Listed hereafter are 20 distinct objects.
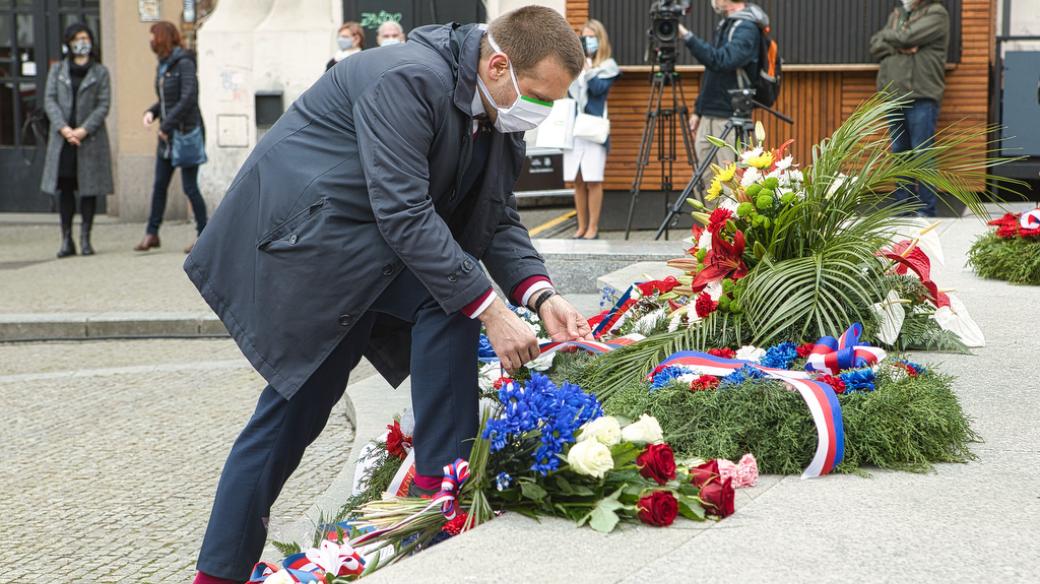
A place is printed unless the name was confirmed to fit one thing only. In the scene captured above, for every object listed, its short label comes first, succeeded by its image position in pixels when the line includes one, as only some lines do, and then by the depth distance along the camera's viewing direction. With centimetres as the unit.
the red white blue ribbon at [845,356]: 390
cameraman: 912
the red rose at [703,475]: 317
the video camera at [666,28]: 948
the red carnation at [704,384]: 374
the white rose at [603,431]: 304
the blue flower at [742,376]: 370
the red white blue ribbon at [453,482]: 307
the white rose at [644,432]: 318
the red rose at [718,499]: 307
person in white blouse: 1069
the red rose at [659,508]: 296
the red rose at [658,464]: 308
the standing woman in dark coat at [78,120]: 1161
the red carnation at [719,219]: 471
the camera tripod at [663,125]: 1017
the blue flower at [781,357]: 408
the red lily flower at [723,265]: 467
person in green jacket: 1045
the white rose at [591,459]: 295
